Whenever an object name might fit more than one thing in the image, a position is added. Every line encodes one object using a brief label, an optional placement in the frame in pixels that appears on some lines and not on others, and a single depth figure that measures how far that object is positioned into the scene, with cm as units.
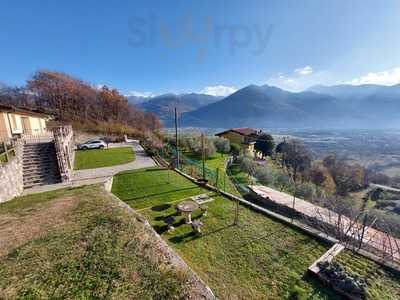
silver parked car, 2292
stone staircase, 1020
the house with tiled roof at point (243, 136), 3685
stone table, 665
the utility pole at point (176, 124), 1284
